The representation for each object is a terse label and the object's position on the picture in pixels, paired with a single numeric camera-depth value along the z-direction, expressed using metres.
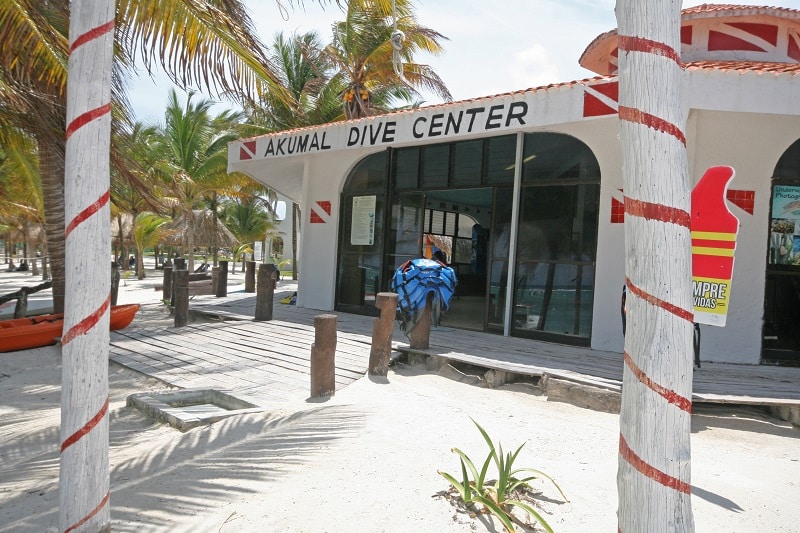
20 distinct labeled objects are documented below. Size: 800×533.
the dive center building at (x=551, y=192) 7.78
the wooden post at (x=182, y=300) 10.57
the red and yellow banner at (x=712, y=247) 3.53
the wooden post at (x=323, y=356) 6.27
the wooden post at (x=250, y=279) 16.73
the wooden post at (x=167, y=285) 14.41
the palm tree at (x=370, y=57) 16.31
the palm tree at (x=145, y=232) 31.89
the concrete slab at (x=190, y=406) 5.62
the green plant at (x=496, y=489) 3.40
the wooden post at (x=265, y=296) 10.21
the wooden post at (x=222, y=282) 15.67
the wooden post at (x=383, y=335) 7.00
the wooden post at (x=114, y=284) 12.95
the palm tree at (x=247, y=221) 36.84
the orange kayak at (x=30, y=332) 9.30
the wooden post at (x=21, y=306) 11.06
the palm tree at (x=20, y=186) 10.64
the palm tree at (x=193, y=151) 23.03
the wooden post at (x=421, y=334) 7.82
